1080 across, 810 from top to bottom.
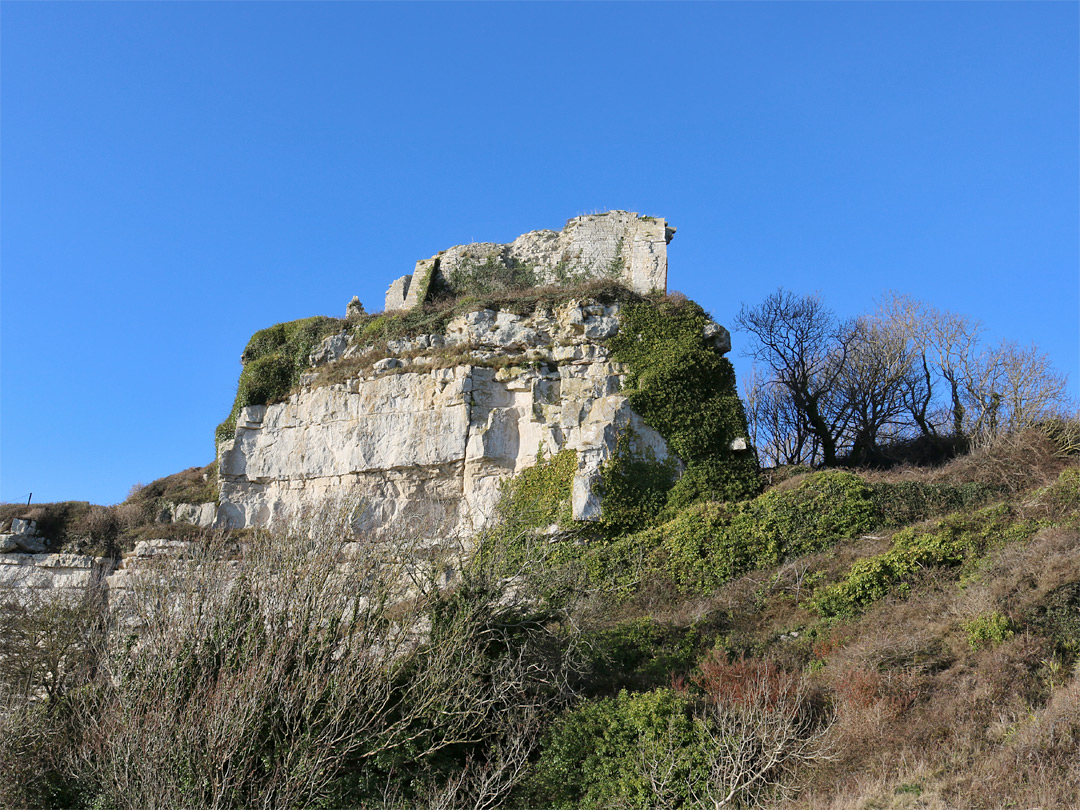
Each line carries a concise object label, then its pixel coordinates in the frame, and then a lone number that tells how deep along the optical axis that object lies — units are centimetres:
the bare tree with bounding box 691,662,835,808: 1001
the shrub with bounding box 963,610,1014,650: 1154
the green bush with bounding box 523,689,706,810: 1023
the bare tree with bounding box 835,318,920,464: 2508
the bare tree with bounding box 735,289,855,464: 2573
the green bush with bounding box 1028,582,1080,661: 1143
